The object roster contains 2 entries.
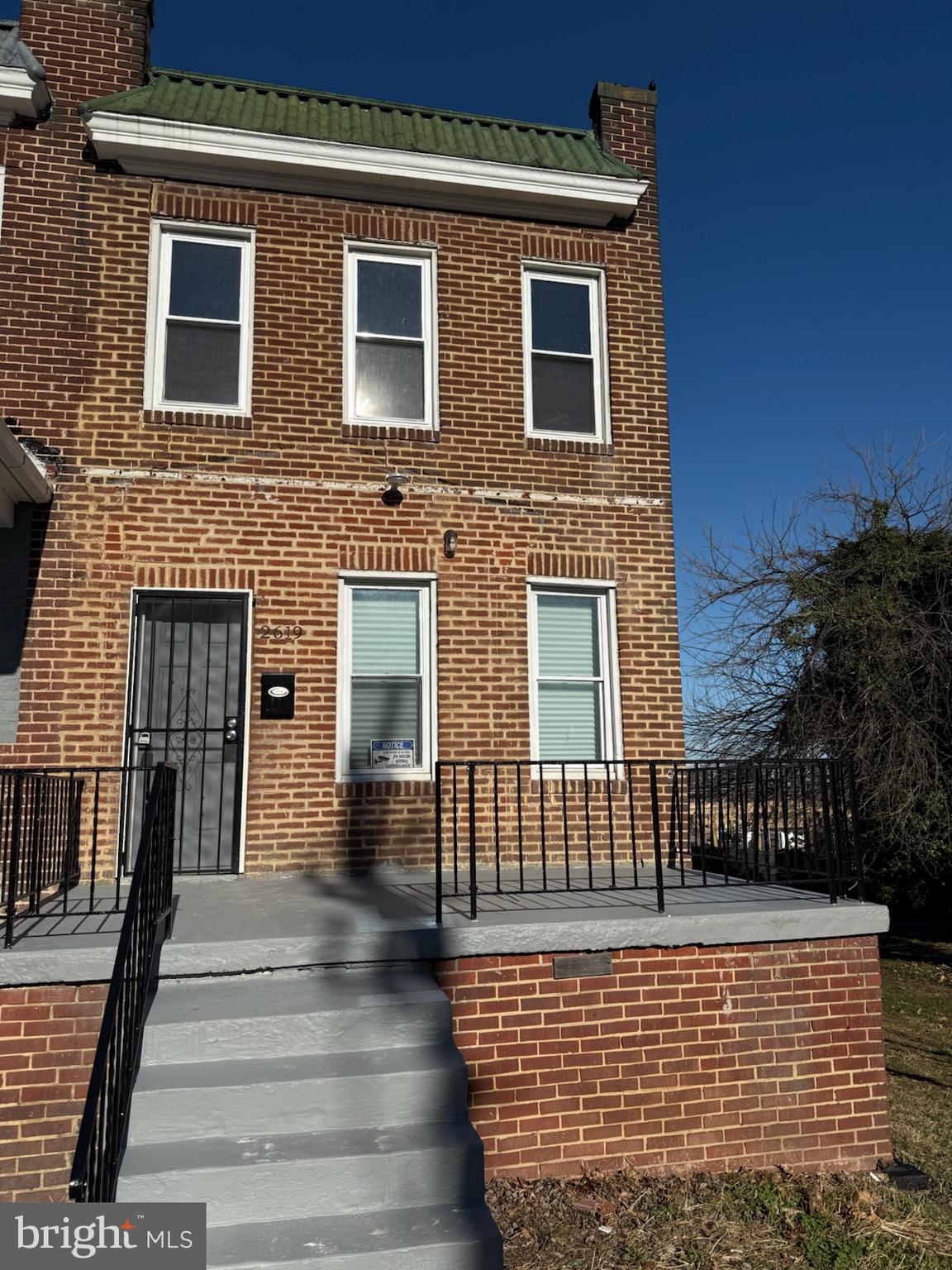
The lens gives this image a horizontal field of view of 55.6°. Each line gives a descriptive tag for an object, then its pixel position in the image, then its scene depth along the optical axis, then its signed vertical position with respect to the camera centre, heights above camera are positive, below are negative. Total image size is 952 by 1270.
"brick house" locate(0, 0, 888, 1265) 6.83 +2.56
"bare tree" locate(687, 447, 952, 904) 10.05 +1.09
